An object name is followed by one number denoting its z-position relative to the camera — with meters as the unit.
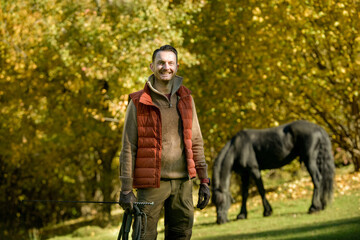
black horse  12.30
